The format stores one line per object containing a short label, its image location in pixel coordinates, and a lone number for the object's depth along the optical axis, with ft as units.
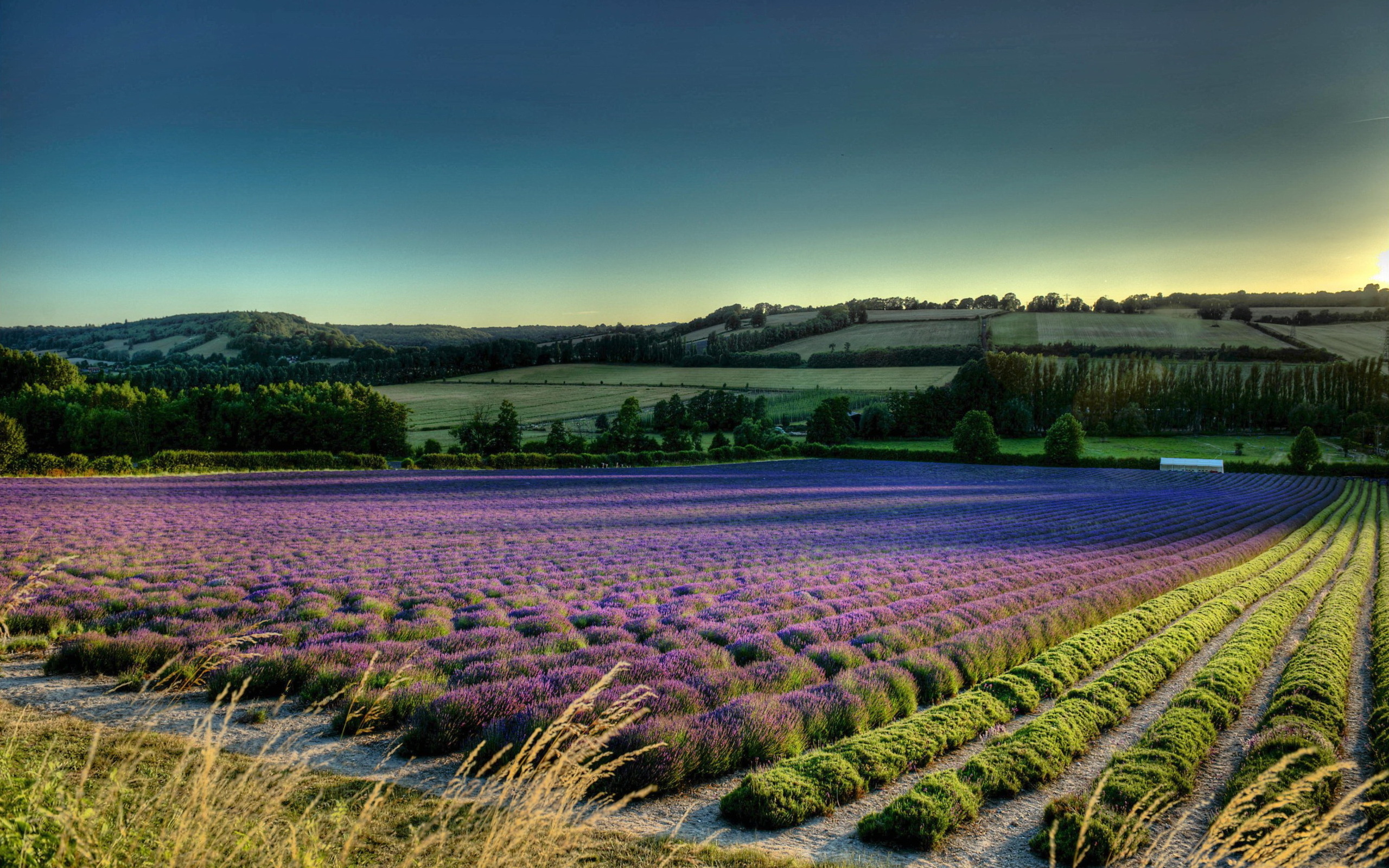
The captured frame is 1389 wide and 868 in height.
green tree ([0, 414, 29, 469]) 145.59
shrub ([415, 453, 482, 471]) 174.09
